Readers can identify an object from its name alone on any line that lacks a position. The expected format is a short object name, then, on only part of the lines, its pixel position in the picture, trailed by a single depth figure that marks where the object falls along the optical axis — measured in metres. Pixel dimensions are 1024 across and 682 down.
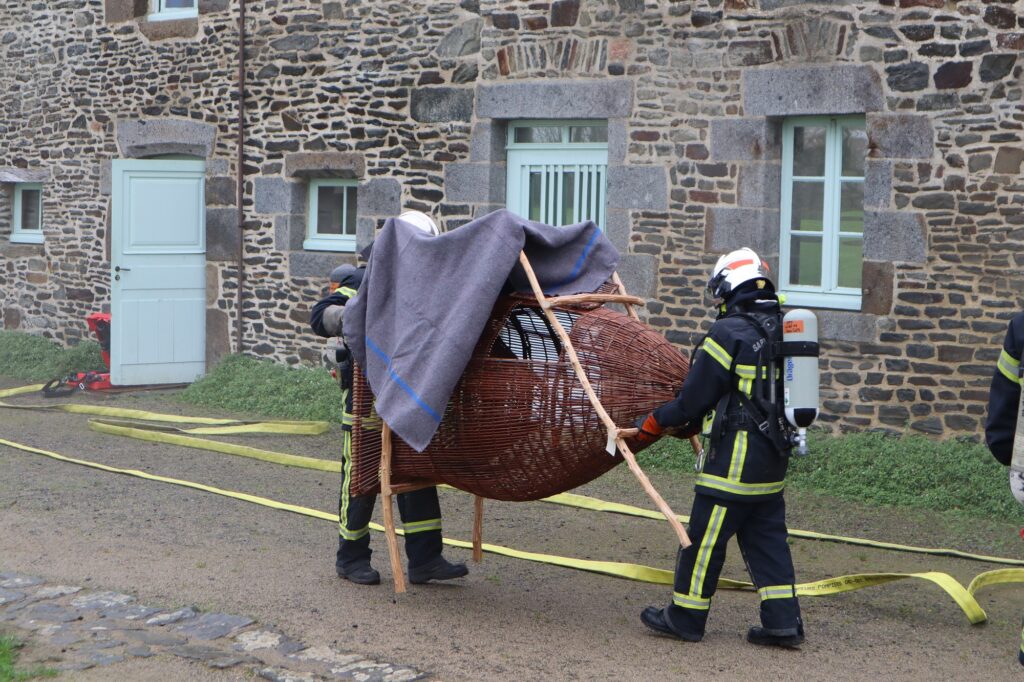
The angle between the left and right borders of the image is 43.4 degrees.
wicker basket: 5.47
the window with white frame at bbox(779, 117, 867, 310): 9.61
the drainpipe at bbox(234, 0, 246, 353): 12.91
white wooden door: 13.17
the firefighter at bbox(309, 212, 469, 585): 6.38
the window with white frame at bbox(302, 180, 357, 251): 12.72
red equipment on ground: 13.24
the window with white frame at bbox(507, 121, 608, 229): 10.84
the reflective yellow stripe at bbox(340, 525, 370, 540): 6.41
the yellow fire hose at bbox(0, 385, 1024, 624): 6.05
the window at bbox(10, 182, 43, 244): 16.02
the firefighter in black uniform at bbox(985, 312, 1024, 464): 4.86
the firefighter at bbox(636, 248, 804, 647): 5.31
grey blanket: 5.51
